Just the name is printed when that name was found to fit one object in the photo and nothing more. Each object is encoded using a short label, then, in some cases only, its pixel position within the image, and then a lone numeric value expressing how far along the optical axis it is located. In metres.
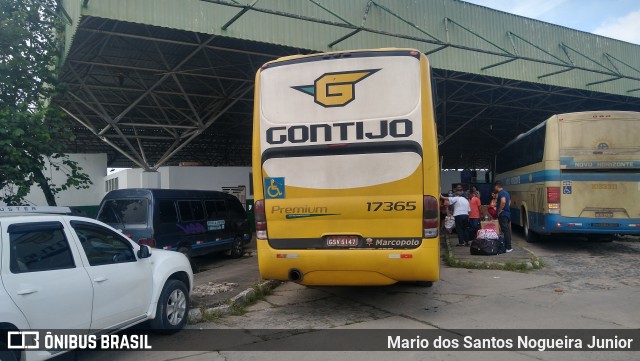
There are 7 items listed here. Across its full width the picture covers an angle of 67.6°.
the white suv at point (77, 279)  4.26
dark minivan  10.48
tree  8.27
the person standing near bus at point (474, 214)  14.29
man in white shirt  14.12
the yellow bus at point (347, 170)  6.46
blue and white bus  12.02
